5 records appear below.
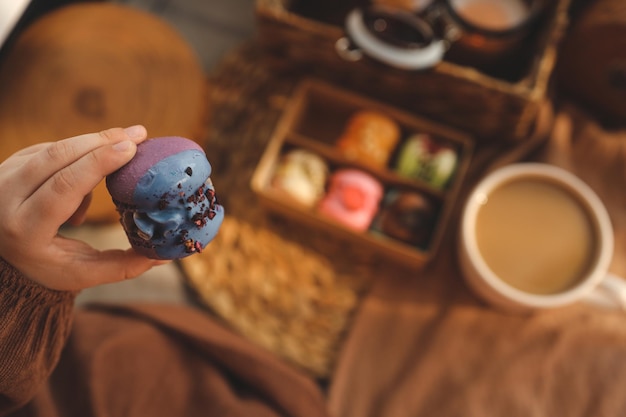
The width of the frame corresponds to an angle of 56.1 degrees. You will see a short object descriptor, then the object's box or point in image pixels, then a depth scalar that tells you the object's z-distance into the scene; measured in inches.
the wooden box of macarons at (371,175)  32.5
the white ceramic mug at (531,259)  28.4
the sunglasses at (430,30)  31.0
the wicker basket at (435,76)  31.9
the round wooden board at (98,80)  31.9
